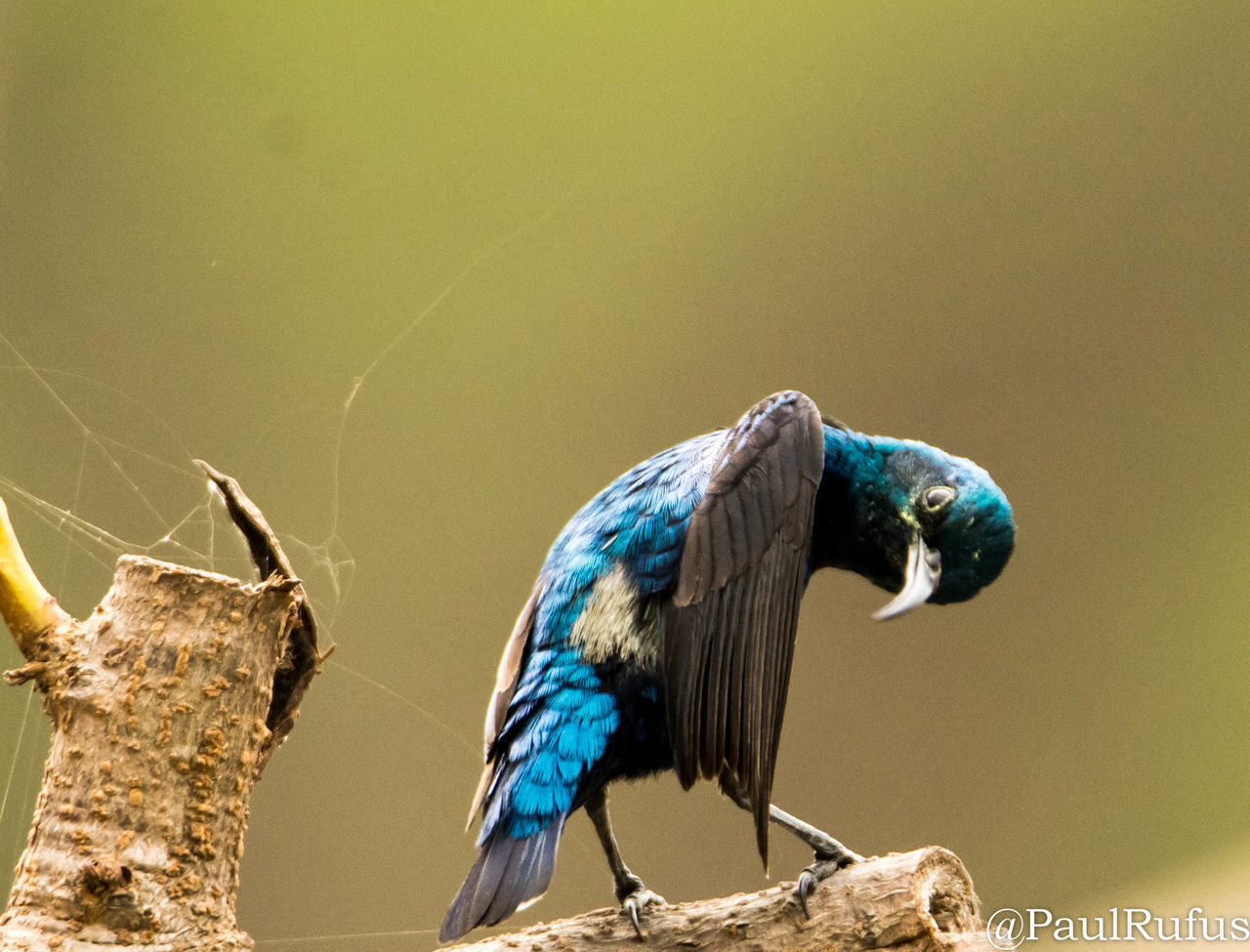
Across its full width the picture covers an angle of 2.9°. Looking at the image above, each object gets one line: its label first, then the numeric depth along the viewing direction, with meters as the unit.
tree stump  2.63
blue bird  2.65
